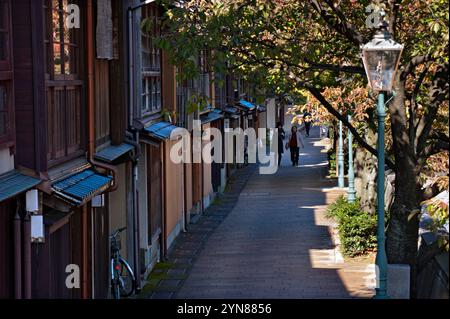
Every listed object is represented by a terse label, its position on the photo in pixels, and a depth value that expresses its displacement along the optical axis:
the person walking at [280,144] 46.26
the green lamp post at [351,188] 28.25
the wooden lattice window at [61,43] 13.39
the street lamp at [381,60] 12.12
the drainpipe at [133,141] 18.00
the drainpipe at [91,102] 15.21
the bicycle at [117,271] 16.69
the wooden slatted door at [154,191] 20.73
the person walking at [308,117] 29.44
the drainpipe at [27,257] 11.46
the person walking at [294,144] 43.81
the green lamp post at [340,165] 33.26
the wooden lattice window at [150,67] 21.14
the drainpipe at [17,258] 11.27
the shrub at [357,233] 21.69
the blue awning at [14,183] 10.47
